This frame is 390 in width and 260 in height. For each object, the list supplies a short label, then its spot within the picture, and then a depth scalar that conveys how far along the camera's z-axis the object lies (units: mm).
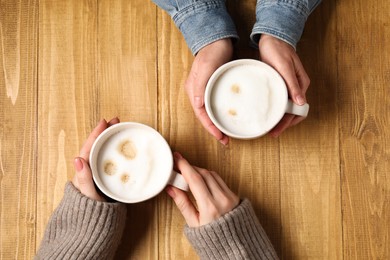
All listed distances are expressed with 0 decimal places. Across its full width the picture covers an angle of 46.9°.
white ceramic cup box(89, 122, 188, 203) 827
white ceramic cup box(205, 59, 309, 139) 798
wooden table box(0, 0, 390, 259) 931
